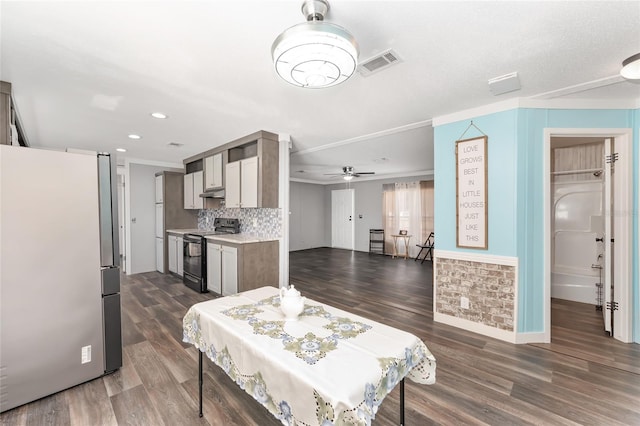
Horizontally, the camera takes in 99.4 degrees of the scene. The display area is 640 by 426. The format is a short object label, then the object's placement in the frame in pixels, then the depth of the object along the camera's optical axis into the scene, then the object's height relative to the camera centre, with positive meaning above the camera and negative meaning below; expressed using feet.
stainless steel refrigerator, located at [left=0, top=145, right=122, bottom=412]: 5.87 -1.41
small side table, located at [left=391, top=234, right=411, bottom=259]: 25.70 -3.23
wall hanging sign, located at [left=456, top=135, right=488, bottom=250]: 9.59 +0.62
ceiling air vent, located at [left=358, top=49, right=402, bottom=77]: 6.31 +3.63
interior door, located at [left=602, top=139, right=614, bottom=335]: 9.49 -1.26
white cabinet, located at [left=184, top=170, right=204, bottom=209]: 17.48 +1.43
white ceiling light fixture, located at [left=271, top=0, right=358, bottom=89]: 4.34 +2.70
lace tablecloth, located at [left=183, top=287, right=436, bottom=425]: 3.32 -2.14
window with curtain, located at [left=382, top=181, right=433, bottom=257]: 24.77 +0.00
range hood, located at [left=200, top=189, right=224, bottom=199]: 16.11 +1.09
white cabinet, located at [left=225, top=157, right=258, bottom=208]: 13.19 +1.43
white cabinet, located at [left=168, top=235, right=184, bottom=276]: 16.79 -2.74
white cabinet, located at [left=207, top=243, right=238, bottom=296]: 12.70 -2.82
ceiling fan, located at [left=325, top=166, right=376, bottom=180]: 21.52 +3.13
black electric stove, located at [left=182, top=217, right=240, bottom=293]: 14.48 -2.35
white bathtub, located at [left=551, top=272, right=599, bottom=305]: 12.81 -3.84
